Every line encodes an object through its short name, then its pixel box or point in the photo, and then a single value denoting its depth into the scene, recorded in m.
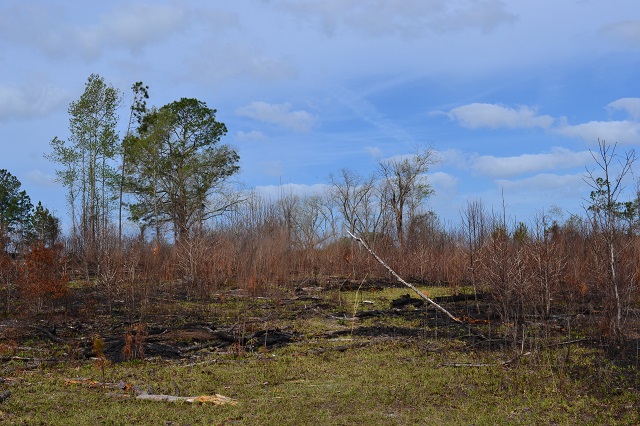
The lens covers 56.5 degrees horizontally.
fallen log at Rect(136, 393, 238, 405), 6.94
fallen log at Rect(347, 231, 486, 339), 10.46
